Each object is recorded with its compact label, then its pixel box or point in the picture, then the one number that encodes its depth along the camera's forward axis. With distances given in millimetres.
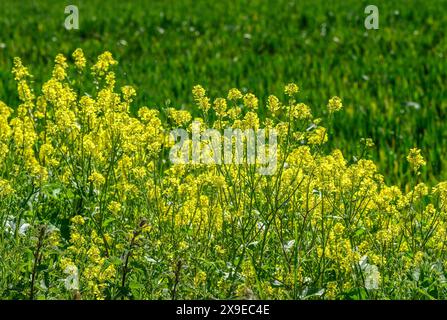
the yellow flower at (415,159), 5273
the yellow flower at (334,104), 5391
